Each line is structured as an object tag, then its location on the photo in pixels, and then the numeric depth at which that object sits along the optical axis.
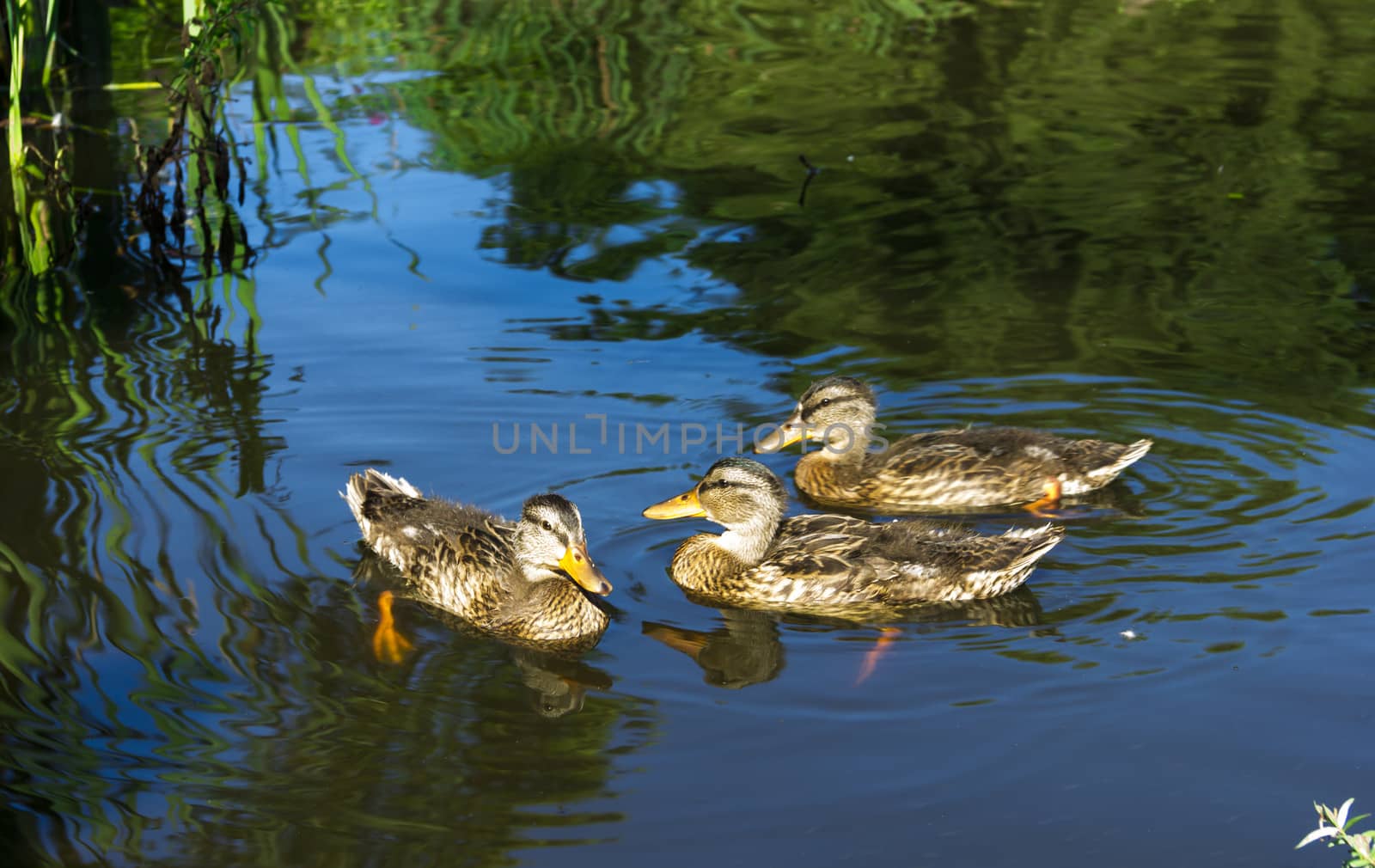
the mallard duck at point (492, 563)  6.04
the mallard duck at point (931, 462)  7.28
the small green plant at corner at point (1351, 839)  2.92
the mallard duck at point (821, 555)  6.27
